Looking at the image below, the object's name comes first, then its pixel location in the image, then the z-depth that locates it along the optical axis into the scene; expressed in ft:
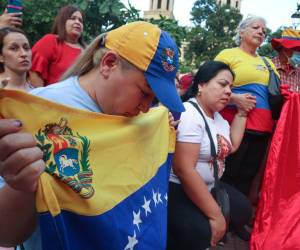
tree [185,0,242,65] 119.24
